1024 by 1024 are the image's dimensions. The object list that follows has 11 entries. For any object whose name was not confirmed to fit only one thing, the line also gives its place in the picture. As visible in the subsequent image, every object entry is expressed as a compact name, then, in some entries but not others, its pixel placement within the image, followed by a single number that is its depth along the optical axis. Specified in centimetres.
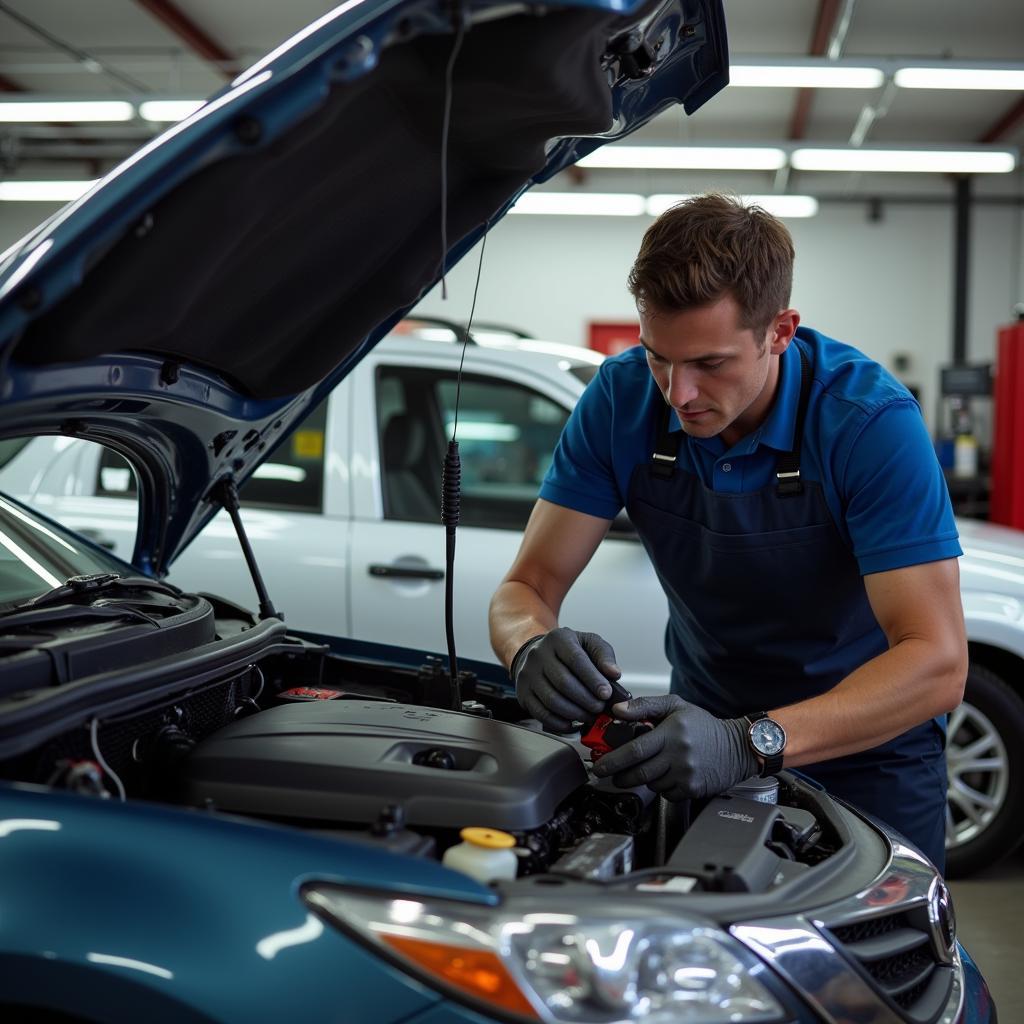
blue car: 101
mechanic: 160
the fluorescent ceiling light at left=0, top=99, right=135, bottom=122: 708
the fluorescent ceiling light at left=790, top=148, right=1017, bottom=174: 805
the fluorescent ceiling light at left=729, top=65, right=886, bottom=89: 625
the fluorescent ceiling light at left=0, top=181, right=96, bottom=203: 917
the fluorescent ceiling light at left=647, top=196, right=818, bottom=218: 959
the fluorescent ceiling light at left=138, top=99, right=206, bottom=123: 700
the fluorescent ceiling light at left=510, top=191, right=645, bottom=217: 954
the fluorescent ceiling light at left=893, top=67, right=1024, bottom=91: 636
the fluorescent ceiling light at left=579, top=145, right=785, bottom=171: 765
